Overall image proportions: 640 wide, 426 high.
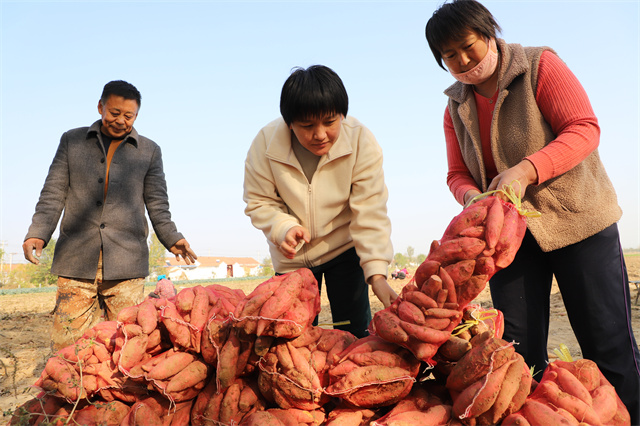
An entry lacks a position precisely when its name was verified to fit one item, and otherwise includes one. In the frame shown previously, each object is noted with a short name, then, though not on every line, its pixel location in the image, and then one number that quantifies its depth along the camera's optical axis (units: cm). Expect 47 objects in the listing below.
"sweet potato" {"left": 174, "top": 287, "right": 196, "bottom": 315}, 179
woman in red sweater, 220
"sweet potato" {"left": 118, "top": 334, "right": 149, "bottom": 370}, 170
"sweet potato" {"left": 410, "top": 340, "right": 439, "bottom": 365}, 148
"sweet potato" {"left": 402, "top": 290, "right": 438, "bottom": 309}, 154
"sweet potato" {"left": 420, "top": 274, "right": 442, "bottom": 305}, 154
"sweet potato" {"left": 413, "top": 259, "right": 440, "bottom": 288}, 160
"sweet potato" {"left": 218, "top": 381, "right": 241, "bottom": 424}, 163
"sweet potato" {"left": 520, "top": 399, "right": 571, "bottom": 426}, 138
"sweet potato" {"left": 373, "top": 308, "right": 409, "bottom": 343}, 151
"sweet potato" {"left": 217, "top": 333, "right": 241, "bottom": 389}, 164
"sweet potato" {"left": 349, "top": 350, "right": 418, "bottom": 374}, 154
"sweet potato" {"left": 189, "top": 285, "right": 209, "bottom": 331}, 176
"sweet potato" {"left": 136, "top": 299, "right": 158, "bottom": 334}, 177
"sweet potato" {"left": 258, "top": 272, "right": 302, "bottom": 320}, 160
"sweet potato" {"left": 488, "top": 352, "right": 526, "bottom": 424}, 142
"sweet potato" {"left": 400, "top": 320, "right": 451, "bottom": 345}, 148
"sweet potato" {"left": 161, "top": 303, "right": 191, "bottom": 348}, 173
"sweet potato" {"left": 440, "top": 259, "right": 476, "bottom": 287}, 154
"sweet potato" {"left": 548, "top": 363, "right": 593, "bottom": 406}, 150
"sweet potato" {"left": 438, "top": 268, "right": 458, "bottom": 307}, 154
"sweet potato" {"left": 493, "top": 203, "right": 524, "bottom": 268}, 157
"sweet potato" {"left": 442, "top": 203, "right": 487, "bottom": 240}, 162
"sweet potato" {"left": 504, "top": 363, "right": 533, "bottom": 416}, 146
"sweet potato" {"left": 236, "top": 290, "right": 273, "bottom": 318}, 163
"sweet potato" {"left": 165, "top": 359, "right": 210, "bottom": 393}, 166
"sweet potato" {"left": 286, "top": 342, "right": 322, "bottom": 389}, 159
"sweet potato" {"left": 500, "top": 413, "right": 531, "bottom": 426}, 138
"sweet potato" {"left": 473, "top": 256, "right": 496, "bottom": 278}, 155
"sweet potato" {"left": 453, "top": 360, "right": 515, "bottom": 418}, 140
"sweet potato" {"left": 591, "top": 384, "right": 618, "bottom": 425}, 150
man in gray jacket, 354
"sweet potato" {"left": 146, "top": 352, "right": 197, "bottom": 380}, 167
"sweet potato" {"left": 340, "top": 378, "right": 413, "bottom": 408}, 153
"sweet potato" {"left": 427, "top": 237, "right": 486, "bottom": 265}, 155
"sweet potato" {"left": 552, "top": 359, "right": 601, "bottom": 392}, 159
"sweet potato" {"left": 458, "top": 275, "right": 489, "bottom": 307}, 155
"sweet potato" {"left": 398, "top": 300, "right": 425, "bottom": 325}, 151
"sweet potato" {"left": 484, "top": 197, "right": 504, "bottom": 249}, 155
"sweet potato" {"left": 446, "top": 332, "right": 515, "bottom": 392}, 145
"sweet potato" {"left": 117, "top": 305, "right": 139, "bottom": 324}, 182
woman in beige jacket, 238
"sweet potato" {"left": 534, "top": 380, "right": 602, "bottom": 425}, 144
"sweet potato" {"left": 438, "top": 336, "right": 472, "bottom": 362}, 155
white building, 4288
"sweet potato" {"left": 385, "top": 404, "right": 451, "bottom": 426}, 145
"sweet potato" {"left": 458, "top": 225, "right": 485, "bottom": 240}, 158
